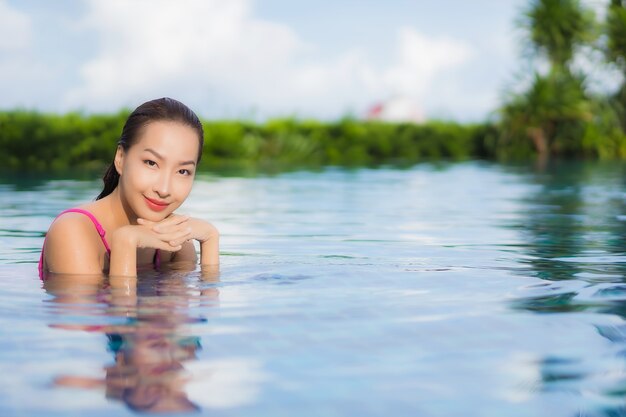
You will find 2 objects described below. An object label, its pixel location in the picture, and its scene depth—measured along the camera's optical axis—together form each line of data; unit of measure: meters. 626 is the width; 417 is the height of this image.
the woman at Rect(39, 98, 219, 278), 3.61
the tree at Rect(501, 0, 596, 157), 25.83
